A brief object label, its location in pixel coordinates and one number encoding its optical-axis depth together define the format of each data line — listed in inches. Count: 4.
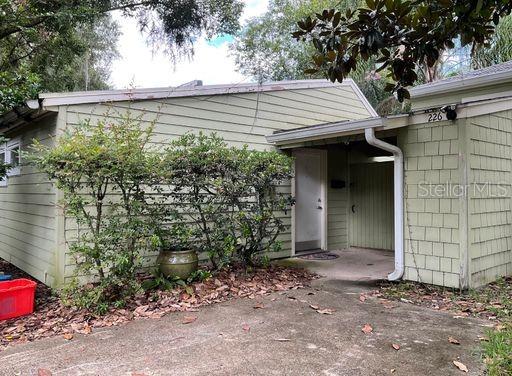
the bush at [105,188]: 161.3
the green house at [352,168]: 190.5
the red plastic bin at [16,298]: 160.1
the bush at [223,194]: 199.9
